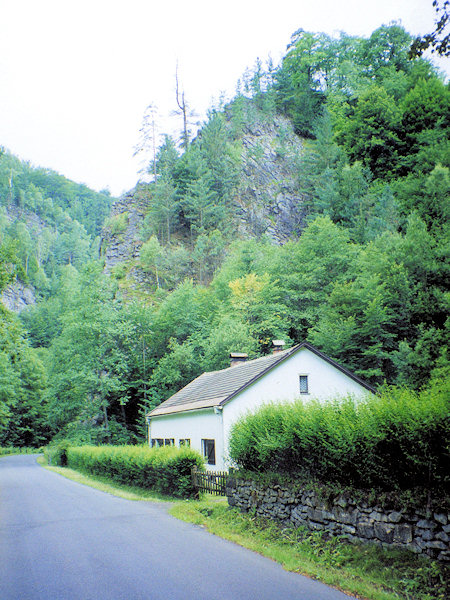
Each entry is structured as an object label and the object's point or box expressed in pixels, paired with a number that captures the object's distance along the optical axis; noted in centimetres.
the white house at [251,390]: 1995
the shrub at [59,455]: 3581
